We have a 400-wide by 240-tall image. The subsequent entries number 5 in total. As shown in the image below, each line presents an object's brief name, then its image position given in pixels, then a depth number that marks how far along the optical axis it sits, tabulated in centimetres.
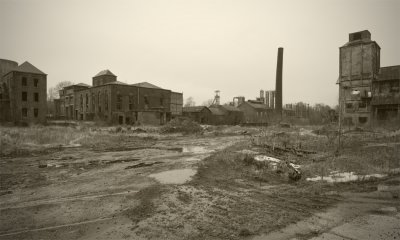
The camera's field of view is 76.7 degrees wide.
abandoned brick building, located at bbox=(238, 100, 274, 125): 6084
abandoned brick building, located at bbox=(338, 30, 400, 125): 3056
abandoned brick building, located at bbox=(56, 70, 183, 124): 4200
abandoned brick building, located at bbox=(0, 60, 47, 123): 3991
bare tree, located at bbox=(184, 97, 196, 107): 12875
